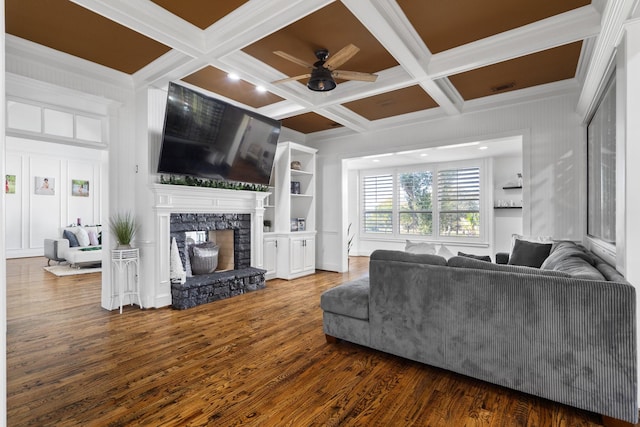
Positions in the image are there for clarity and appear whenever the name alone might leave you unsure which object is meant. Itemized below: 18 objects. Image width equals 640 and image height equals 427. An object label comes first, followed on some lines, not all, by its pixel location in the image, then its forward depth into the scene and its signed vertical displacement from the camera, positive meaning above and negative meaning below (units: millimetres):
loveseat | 6489 -720
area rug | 6124 -1128
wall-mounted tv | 3789 +975
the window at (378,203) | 8703 +240
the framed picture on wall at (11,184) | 8039 +735
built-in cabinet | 5738 -184
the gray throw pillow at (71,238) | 7116 -544
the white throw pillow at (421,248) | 3697 -417
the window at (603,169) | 2635 +393
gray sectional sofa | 1776 -719
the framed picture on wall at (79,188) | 9055 +724
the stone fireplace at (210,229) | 4004 -235
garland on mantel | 4168 +419
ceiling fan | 3068 +1346
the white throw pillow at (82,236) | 7293 -524
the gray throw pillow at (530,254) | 3293 -442
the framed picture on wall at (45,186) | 8445 +729
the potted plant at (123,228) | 3877 -179
